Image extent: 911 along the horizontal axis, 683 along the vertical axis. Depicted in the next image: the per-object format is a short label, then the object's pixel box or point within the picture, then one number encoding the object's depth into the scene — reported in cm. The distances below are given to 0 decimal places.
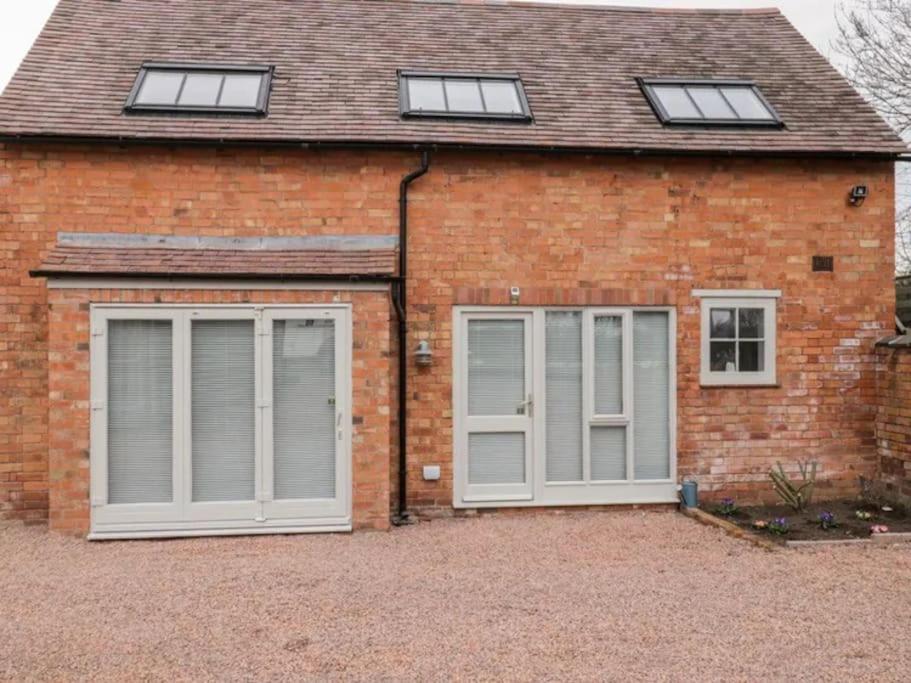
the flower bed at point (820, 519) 646
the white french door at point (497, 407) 741
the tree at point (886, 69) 1256
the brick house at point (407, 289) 655
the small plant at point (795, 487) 742
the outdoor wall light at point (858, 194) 777
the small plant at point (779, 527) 644
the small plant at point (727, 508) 730
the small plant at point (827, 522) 664
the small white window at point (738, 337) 771
